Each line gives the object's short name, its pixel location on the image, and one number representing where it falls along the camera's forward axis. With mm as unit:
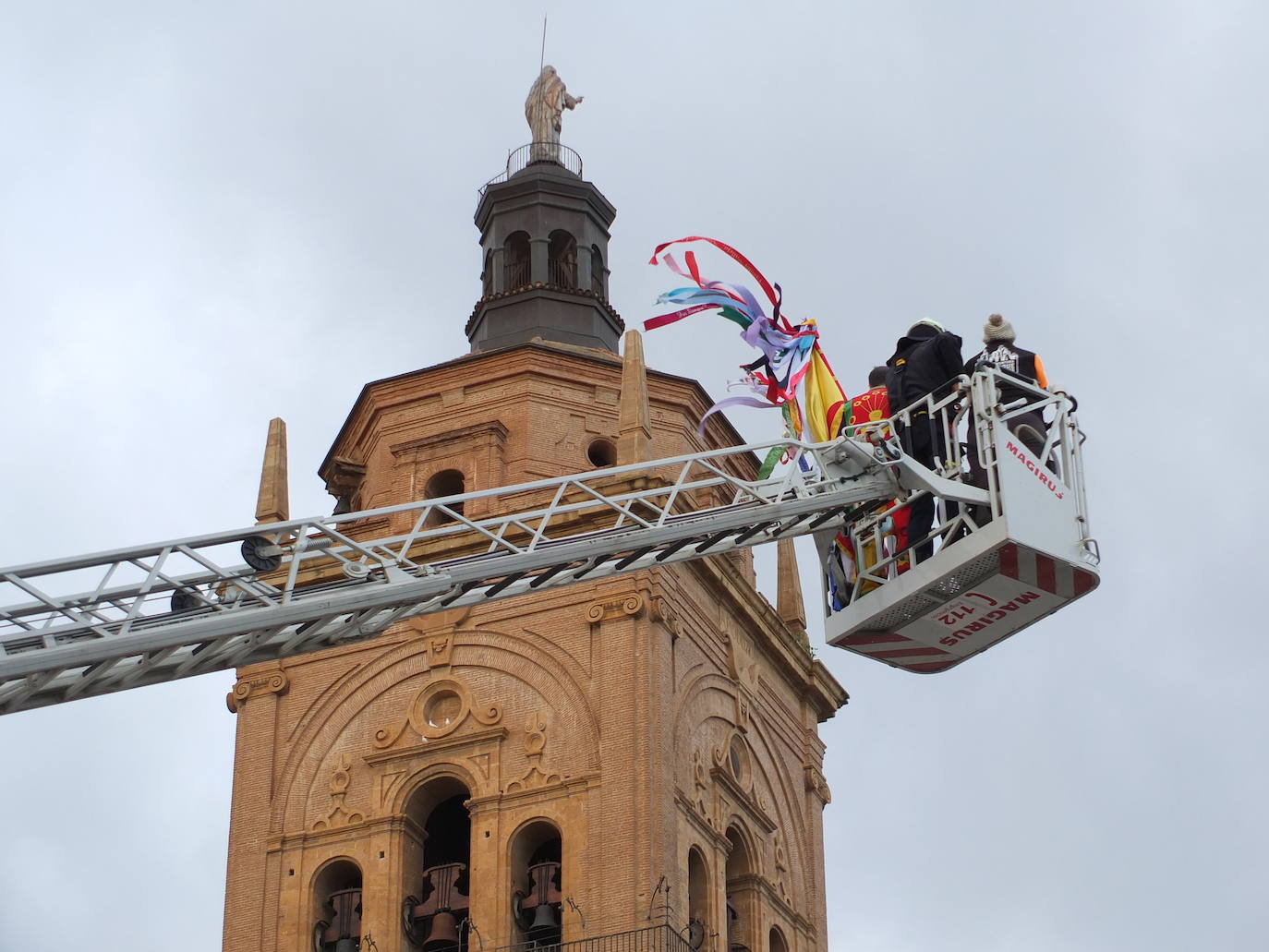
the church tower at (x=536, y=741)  45781
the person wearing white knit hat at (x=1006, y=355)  33625
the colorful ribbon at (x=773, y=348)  36406
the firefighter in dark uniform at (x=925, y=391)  33562
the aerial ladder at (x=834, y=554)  29719
